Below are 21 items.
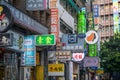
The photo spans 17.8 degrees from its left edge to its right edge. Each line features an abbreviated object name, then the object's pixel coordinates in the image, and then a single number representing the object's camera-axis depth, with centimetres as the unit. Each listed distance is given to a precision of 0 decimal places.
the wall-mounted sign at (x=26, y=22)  2110
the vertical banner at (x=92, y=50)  4953
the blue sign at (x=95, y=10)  5882
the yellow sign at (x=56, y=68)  2914
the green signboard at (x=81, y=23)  4280
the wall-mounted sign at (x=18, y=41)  2124
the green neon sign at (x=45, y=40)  2423
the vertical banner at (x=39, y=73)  2927
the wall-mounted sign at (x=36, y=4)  2256
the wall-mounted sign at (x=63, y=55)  2792
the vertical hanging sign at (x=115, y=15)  9018
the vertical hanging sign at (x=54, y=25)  2953
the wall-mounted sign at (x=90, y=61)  4145
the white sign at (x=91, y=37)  3241
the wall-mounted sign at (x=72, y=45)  3006
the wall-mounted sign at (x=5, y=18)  1405
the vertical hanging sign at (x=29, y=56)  2273
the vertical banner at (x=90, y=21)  5249
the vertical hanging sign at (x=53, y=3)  3051
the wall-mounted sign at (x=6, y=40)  1404
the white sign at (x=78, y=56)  3391
